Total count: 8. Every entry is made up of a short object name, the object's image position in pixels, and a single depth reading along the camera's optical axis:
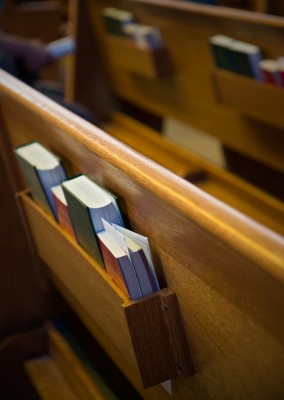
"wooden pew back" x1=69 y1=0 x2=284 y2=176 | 2.26
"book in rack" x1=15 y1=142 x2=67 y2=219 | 1.70
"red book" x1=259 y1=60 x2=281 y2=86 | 2.17
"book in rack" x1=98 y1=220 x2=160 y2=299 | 1.39
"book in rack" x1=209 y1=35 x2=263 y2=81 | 2.22
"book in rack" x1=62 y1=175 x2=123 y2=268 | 1.46
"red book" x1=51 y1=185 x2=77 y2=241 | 1.64
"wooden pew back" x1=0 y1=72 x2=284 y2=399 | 1.14
